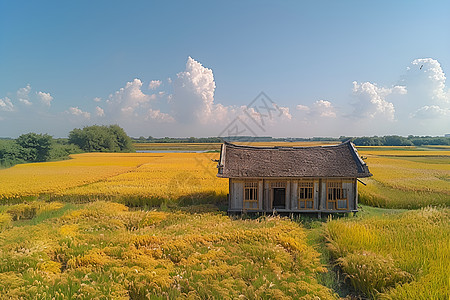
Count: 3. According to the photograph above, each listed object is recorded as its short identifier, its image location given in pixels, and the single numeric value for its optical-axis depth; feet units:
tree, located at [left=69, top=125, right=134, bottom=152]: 219.20
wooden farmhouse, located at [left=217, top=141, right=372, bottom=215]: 42.32
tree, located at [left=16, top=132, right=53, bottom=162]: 147.23
